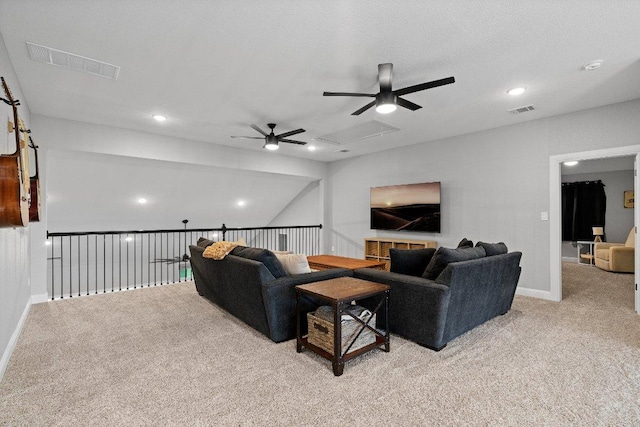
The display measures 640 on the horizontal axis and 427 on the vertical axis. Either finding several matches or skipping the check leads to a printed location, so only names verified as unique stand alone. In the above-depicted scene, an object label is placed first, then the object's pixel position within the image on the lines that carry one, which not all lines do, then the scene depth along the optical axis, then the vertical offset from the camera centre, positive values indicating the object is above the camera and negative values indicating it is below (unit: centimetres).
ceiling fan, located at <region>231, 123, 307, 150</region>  463 +108
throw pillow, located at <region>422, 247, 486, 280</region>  277 -39
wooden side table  233 -70
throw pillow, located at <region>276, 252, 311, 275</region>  318 -49
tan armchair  608 -86
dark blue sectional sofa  269 -68
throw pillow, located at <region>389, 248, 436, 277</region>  320 -47
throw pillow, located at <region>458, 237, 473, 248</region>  345 -33
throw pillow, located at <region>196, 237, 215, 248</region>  417 -37
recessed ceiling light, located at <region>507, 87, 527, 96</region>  350 +136
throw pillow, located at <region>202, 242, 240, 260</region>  348 -39
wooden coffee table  438 -70
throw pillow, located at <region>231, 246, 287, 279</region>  300 -43
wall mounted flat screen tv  574 +13
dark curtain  772 +12
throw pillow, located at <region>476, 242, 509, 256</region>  326 -36
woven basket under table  246 -91
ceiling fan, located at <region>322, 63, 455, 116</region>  286 +110
